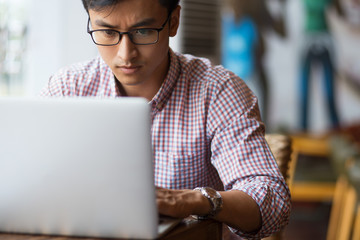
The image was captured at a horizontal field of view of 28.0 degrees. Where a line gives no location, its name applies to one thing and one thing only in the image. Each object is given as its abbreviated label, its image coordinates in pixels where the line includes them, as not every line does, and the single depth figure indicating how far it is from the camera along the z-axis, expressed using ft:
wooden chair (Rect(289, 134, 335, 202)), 15.57
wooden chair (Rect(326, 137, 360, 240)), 9.71
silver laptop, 3.06
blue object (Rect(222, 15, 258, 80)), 18.65
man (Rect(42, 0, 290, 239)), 4.13
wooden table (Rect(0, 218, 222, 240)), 3.26
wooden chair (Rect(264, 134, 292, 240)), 5.05
